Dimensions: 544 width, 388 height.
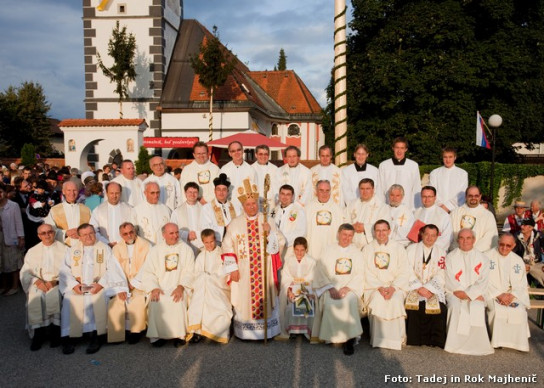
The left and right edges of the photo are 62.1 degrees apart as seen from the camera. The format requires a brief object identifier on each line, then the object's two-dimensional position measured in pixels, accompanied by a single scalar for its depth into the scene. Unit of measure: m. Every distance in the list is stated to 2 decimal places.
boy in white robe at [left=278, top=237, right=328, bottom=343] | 5.71
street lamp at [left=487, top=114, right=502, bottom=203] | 13.32
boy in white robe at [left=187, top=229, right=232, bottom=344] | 5.57
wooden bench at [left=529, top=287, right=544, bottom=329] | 5.91
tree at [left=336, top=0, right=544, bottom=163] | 18.28
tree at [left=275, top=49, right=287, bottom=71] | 58.00
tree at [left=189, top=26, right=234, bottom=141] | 22.75
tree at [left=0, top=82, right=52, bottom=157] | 34.16
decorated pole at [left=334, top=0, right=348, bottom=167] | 7.25
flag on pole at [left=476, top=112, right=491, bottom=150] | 13.62
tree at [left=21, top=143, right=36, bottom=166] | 19.84
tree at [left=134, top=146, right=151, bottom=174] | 17.87
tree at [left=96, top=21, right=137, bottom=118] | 23.22
